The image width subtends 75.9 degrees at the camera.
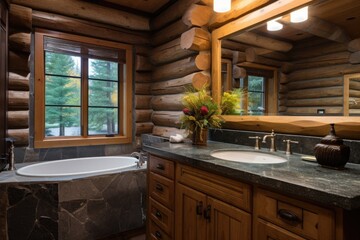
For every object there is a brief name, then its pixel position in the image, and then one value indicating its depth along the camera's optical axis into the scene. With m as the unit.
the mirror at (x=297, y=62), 1.44
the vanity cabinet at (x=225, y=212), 0.89
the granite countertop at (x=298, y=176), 0.84
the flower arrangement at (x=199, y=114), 2.11
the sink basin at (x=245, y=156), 1.72
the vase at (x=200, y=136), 2.12
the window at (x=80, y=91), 3.05
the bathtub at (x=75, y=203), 2.09
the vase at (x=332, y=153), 1.18
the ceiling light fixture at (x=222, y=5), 2.11
